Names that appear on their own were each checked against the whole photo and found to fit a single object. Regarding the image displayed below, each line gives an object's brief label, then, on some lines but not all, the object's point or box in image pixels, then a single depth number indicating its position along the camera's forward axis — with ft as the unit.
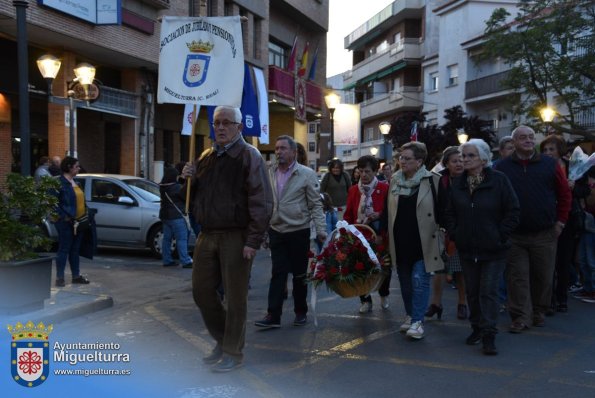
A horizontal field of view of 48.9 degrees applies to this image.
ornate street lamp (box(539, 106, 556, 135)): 81.30
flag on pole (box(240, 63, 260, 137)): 50.49
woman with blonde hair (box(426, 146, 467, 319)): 23.77
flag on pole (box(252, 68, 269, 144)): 54.62
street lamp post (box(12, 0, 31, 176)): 28.32
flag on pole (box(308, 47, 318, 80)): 100.17
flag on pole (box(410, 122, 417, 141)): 82.99
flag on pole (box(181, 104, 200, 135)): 51.50
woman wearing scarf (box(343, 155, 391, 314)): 24.53
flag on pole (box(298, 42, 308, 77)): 93.22
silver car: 40.04
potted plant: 22.17
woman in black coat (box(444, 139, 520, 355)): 19.07
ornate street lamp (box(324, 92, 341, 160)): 60.95
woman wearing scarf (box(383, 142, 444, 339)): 20.53
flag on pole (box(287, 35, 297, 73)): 85.37
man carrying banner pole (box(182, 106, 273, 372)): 16.63
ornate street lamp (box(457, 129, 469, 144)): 99.07
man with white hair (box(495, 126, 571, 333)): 21.62
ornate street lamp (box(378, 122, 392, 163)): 72.68
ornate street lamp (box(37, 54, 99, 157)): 42.09
